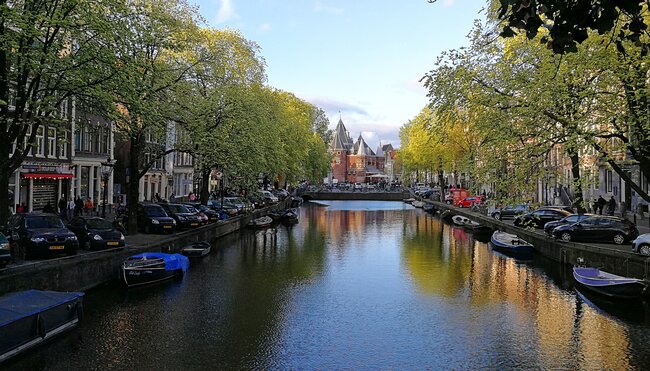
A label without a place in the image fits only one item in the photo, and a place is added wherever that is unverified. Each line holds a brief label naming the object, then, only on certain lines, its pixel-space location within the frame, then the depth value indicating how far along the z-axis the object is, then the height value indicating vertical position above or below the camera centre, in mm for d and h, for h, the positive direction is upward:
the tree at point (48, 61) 18547 +4377
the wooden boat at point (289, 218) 62531 -3734
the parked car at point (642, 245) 23844 -2427
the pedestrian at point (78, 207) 40062 -1757
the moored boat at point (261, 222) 54219 -3688
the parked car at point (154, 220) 34844 -2308
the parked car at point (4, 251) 18177 -2331
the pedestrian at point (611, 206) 41094 -1224
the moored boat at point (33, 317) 14000 -3802
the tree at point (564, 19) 6927 +2213
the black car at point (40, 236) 21859 -2189
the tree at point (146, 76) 20531 +5038
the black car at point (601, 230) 29750 -2288
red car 70500 -1864
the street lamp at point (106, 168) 40750 +1412
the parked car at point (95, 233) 25523 -2393
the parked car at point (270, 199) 69812 -1707
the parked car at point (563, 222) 32262 -2014
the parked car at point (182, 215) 37406 -2153
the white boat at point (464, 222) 55047 -3585
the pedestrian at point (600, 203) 40469 -982
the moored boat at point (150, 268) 23609 -3801
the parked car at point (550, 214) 40062 -1860
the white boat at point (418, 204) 91650 -2796
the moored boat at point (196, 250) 32950 -4013
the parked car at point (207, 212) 43291 -2200
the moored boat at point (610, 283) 21250 -3795
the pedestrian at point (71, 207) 43006 -1931
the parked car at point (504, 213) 50469 -2347
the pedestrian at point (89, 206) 43984 -1834
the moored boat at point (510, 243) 35969 -3748
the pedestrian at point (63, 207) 38094 -1687
